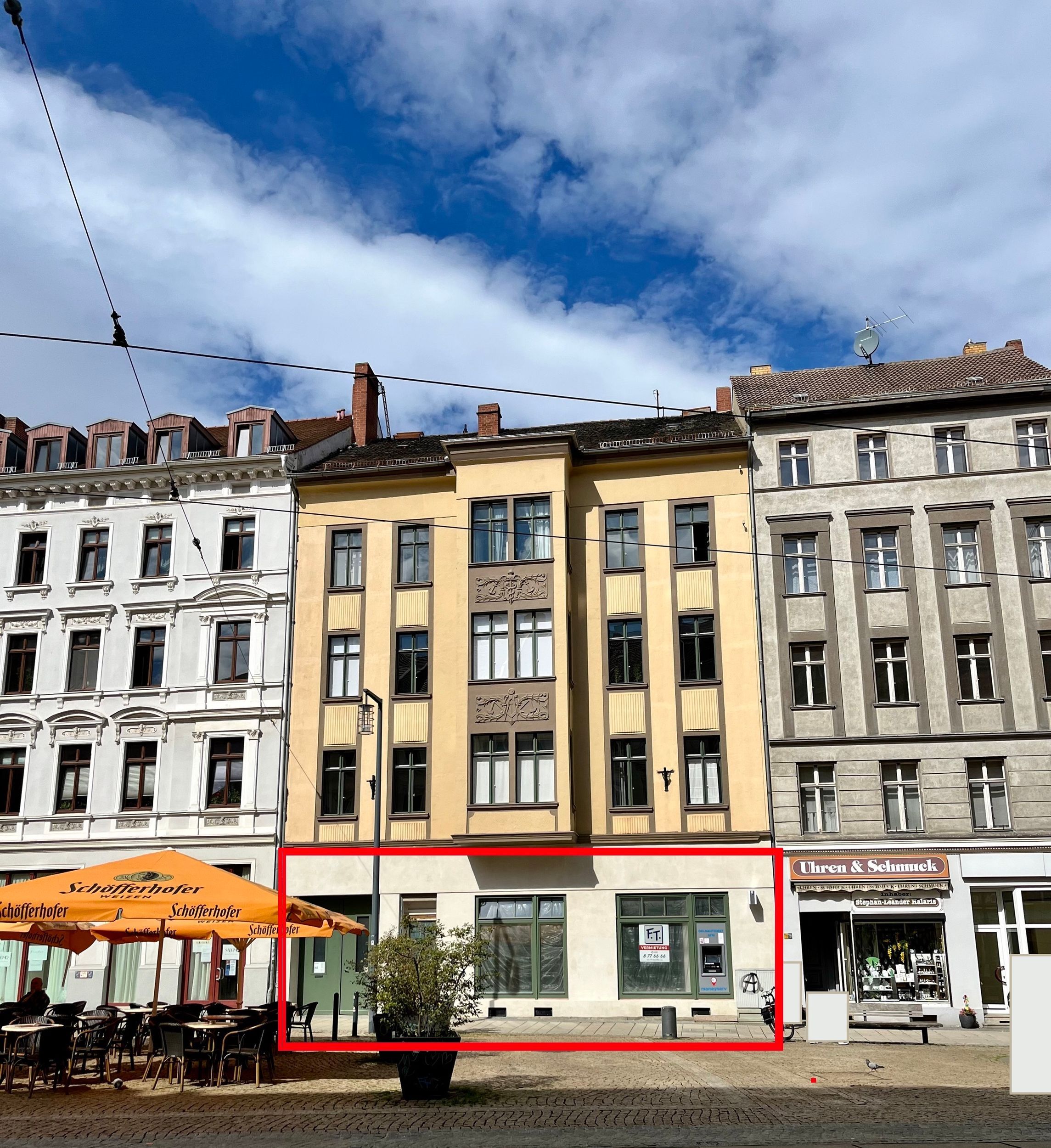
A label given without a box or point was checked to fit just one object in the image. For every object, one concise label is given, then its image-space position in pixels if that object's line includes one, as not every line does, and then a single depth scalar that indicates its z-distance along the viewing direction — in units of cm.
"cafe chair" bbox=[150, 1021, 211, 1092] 1727
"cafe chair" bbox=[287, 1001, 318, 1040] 2153
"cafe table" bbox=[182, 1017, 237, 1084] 1723
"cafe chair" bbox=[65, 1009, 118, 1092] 1780
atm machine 2906
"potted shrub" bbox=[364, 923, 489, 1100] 1573
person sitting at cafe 2089
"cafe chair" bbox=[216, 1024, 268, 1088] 1753
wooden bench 2436
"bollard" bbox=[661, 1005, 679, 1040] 2323
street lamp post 2575
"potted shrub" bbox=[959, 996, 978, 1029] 2680
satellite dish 3778
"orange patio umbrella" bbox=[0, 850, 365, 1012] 1658
